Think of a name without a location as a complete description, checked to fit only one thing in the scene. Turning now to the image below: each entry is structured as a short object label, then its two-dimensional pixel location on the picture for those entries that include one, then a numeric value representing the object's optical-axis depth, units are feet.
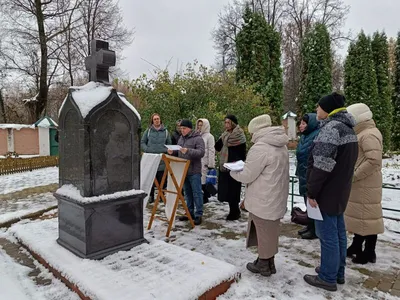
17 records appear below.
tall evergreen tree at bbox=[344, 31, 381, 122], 54.39
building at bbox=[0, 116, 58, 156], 61.26
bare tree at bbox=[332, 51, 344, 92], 101.24
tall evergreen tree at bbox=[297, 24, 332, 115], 62.85
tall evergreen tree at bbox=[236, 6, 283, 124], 56.80
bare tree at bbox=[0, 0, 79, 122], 61.23
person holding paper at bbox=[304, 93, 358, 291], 8.81
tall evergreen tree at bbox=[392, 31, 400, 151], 58.70
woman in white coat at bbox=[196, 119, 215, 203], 18.35
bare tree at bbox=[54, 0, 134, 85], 71.00
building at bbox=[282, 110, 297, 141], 82.12
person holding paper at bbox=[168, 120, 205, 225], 15.69
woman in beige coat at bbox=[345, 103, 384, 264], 10.58
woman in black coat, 16.05
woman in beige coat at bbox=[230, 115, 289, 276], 9.98
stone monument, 10.77
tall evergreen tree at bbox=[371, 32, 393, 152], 54.60
